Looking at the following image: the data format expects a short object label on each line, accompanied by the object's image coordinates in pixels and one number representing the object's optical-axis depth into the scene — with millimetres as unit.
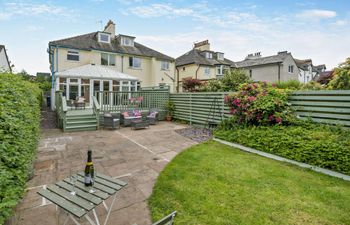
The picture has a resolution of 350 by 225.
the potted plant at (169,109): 11602
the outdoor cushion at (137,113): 9836
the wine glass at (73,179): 2197
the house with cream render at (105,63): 13531
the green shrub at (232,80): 12727
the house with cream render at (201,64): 23972
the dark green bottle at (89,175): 2113
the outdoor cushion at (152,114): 10086
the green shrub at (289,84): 10069
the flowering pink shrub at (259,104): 5812
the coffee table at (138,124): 8898
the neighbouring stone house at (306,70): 31161
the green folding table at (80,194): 1743
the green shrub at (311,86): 9374
